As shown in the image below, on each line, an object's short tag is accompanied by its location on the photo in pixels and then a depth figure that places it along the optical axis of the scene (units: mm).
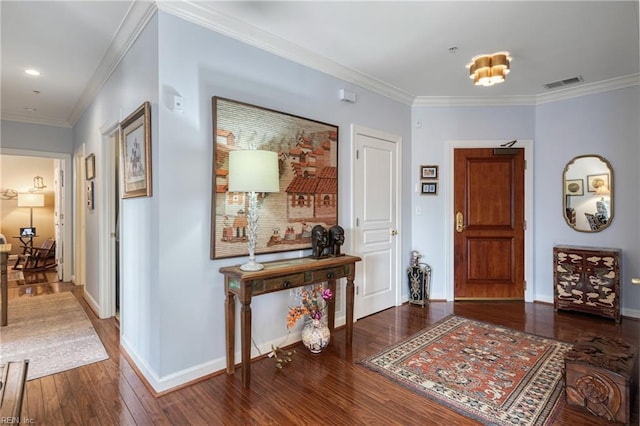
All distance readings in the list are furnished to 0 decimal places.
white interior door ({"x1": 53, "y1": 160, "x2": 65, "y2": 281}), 5617
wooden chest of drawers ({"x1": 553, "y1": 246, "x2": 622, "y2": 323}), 3570
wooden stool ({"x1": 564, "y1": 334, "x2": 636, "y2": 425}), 1873
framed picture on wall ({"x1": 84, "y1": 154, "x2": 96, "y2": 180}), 3859
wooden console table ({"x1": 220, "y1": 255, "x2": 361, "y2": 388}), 2271
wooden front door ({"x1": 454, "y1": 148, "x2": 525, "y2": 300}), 4395
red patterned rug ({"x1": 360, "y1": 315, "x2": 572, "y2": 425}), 2041
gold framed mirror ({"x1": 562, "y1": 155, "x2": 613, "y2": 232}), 3896
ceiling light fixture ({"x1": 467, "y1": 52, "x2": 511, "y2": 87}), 3074
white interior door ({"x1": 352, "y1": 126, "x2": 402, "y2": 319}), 3666
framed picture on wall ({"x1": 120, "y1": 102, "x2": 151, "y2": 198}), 2307
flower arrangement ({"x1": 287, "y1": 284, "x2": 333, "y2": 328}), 2725
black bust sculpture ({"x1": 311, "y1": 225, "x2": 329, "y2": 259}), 2881
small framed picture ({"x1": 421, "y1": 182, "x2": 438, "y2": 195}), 4422
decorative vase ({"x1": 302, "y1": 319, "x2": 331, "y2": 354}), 2740
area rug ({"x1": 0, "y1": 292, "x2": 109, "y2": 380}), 2670
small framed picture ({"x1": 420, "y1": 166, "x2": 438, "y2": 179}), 4418
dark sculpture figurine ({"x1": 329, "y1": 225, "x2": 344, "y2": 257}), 2984
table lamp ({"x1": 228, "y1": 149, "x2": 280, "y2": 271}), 2281
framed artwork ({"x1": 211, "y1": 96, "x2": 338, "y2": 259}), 2475
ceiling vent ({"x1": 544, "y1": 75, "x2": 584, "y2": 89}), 3759
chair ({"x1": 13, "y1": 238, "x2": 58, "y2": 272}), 6695
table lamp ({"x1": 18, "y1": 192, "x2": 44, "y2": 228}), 7895
